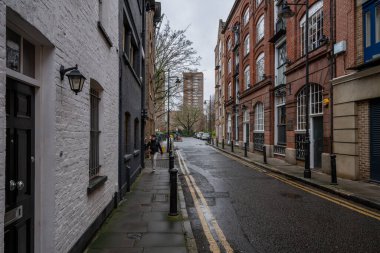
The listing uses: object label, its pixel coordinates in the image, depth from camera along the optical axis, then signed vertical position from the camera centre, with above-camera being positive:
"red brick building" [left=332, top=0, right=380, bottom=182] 10.91 +1.45
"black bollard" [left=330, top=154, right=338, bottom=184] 10.73 -1.43
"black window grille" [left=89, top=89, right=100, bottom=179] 6.02 -0.11
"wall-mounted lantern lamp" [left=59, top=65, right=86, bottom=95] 4.03 +0.64
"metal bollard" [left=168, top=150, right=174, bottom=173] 11.48 -1.24
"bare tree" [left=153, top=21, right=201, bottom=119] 29.45 +7.42
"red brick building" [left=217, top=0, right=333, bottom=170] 14.80 +3.18
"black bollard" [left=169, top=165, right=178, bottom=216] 6.89 -1.54
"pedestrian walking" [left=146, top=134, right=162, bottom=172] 15.19 -0.99
